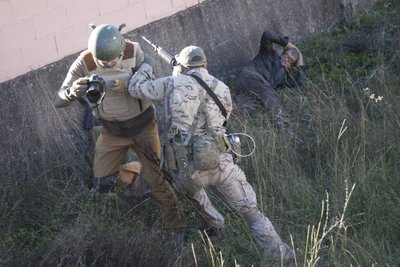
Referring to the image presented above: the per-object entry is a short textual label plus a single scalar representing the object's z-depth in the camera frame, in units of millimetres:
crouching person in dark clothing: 17437
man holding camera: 12547
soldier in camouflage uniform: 11977
